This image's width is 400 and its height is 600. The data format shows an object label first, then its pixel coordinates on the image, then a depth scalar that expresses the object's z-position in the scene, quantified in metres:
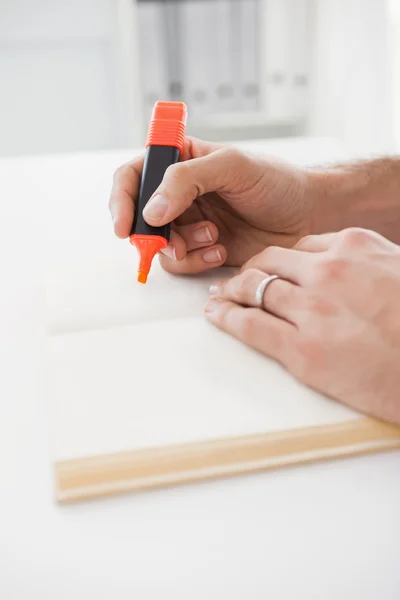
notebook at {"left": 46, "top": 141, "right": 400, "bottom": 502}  0.43
